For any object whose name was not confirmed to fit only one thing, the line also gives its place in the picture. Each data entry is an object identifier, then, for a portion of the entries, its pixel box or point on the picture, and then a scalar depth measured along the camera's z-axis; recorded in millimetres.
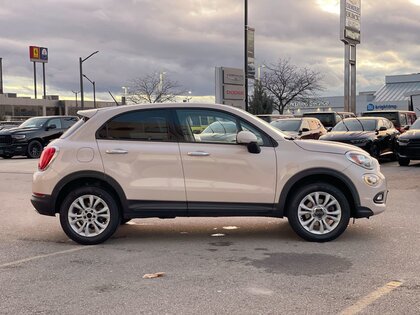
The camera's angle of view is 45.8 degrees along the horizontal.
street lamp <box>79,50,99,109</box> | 38494
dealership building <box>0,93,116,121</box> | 82125
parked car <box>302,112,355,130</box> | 21422
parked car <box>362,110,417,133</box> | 19516
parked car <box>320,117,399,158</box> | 15523
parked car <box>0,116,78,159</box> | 19828
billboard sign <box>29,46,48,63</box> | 85375
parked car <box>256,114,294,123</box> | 20356
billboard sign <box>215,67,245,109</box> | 26641
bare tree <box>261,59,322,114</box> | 46750
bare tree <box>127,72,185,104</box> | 52781
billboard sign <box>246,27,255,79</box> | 24578
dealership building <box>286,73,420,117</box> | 63525
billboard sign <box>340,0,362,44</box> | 32562
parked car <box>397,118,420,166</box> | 14562
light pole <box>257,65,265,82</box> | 48628
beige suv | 6035
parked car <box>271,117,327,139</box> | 16980
